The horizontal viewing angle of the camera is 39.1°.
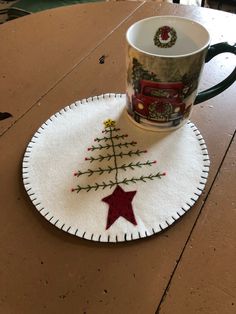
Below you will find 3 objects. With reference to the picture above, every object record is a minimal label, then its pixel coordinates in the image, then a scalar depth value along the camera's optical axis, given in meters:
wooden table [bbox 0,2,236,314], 0.33
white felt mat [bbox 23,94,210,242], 0.39
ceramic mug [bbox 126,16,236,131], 0.42
